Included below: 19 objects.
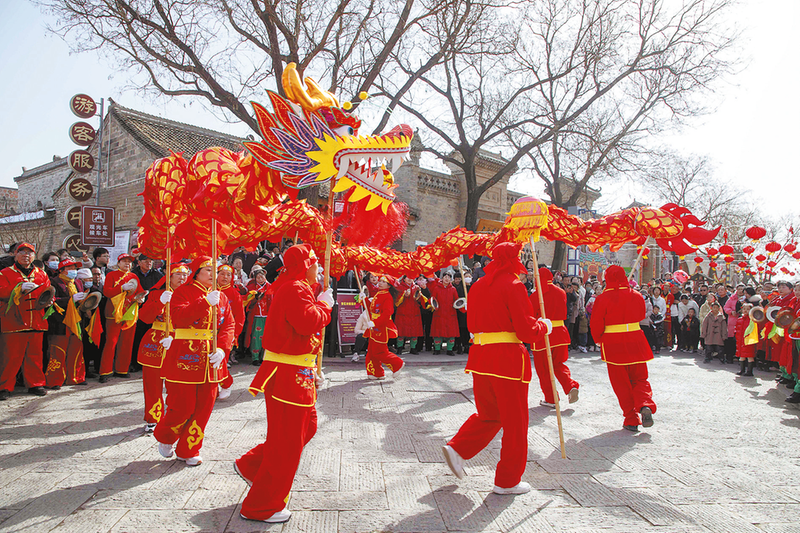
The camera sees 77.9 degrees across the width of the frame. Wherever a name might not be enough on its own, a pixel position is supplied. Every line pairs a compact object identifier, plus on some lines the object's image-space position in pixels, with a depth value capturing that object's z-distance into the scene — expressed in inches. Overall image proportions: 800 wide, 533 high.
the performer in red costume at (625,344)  207.5
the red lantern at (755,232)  433.5
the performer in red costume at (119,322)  256.4
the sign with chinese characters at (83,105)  552.7
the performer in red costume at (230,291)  232.2
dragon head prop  168.2
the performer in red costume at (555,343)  240.2
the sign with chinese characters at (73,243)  505.0
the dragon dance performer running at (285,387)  120.9
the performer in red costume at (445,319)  414.6
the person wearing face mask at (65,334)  260.8
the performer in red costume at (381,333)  296.0
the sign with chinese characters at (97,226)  452.4
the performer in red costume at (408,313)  405.1
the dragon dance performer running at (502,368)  139.3
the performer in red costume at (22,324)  236.8
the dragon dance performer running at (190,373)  158.7
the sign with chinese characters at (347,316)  386.3
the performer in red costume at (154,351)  187.5
